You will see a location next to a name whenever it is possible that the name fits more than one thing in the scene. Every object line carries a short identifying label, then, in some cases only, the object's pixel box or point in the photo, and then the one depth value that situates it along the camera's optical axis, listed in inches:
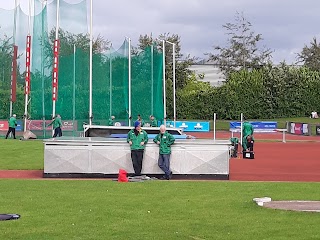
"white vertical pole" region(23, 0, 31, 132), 1614.5
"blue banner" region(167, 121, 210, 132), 2343.8
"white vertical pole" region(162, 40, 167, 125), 1693.0
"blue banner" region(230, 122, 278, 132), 2294.5
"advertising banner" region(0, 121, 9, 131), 1811.0
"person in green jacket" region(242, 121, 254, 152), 1221.1
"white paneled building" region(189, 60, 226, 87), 3972.2
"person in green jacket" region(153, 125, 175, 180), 849.5
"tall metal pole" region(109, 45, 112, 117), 1683.1
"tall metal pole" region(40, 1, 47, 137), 1594.0
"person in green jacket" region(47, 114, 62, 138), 1461.6
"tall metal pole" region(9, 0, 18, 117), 1666.0
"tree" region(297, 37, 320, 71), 3804.1
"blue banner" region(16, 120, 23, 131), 1869.1
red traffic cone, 791.1
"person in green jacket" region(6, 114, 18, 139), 1585.9
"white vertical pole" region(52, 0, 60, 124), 1489.7
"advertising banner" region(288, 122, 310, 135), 2253.9
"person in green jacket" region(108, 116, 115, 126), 1618.2
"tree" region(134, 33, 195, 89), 3203.7
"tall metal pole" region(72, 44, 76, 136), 1614.2
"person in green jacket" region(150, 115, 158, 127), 1612.9
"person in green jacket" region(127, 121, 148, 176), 856.3
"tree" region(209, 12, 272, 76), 3604.8
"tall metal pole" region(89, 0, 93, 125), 1481.3
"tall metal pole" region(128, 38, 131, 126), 1720.0
